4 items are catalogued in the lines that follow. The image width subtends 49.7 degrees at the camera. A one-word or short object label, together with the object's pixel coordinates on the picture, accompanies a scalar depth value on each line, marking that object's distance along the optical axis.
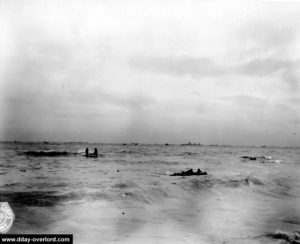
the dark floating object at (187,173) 26.84
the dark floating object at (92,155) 53.66
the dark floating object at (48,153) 59.86
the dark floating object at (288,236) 9.02
